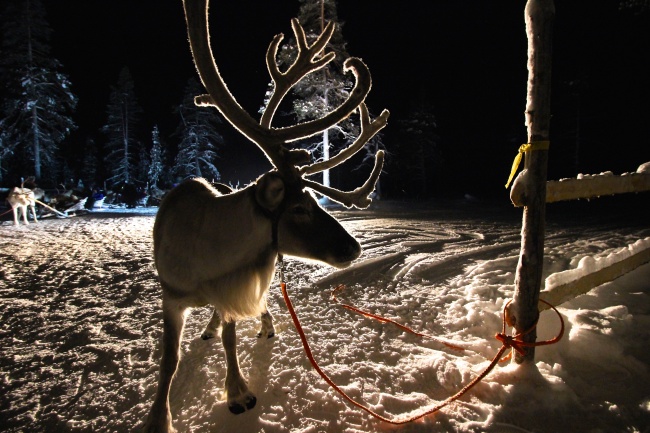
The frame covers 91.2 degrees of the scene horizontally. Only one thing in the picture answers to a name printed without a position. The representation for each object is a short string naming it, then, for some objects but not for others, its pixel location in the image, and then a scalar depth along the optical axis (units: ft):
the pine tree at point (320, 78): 63.21
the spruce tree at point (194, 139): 97.19
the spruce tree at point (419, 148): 93.66
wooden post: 7.68
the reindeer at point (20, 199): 40.19
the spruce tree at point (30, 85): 78.43
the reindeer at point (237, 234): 7.03
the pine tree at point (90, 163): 130.00
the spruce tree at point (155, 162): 108.99
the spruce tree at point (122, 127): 109.70
